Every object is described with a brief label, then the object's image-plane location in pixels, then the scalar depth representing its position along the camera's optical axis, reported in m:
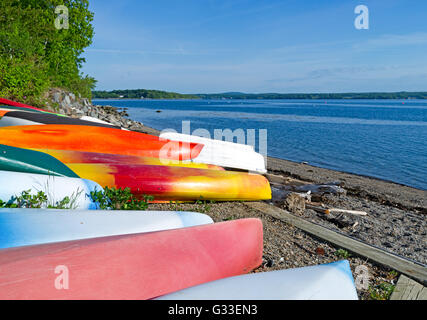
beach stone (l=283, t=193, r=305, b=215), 4.80
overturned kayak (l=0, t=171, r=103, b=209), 3.04
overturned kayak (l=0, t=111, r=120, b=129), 6.45
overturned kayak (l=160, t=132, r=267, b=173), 6.44
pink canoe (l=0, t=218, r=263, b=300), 1.65
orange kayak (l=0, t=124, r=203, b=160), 5.33
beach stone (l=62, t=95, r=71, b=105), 14.68
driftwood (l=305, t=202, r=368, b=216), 5.11
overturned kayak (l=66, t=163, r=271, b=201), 4.02
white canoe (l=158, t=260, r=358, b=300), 1.76
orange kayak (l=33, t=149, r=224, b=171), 4.53
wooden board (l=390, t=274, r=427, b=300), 2.28
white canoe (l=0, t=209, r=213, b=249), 2.24
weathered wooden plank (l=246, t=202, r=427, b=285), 2.65
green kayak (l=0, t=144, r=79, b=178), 3.62
